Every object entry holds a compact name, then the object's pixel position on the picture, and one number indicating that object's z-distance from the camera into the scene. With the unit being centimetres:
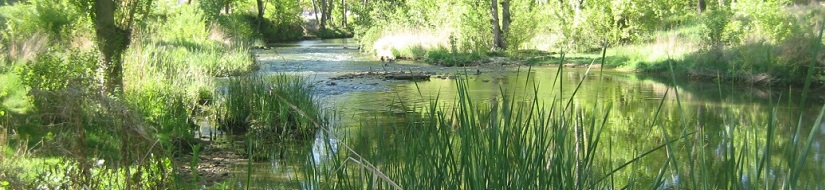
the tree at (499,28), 2177
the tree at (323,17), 5250
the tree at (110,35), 654
